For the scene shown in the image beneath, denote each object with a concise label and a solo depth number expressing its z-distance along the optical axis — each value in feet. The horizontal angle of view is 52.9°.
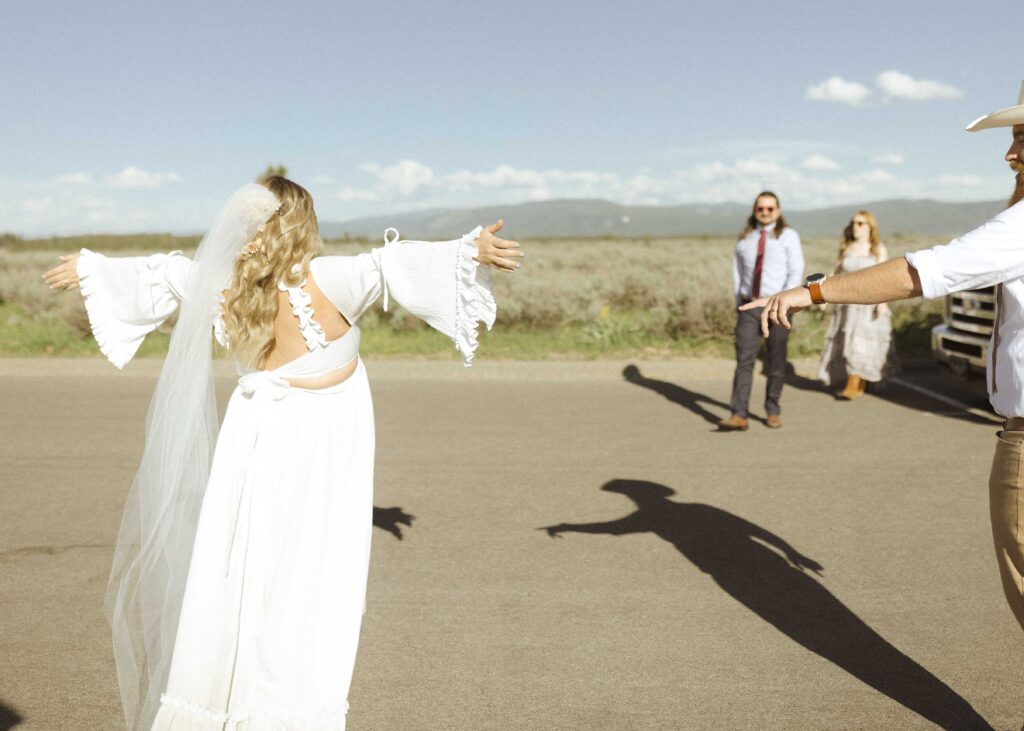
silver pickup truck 32.60
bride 11.48
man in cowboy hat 9.96
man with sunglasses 30.78
